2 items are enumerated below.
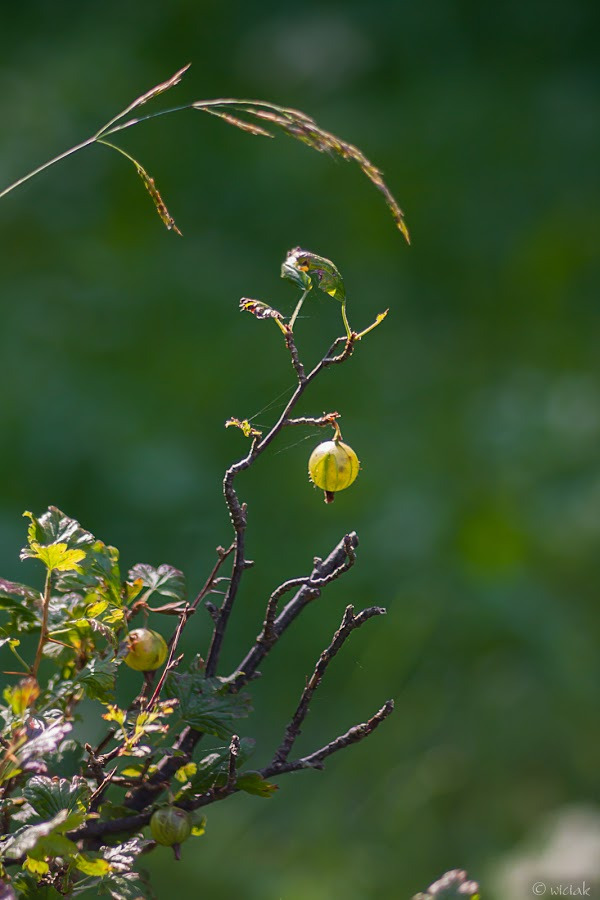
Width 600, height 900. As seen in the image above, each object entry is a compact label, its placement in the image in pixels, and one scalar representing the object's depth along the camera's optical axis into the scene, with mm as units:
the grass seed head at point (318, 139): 1953
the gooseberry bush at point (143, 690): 1961
